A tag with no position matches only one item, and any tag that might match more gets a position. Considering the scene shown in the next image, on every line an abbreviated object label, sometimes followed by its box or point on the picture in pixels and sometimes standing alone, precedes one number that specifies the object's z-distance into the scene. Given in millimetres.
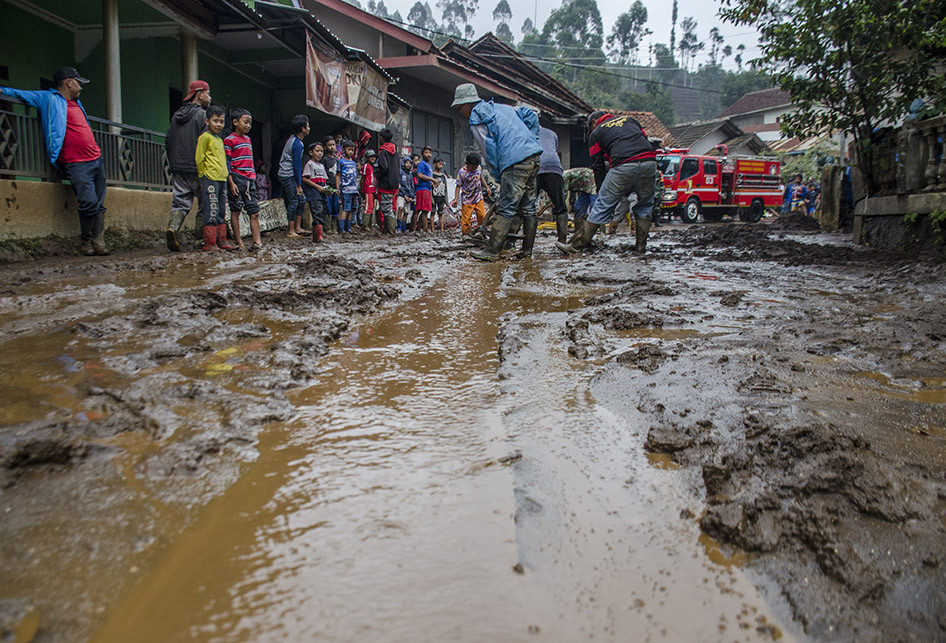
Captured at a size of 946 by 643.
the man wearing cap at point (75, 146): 5355
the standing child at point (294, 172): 8148
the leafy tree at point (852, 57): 6969
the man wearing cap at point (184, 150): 6207
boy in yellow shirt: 6156
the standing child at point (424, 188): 12258
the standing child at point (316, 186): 8336
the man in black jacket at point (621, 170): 6828
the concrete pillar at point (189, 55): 9047
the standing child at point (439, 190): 14055
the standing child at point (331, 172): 9492
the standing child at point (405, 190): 12469
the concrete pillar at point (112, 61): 7605
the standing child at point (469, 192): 10141
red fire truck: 21281
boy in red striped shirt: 6633
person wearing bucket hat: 6086
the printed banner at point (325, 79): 10352
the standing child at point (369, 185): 10823
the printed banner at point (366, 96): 12016
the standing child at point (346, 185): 10109
